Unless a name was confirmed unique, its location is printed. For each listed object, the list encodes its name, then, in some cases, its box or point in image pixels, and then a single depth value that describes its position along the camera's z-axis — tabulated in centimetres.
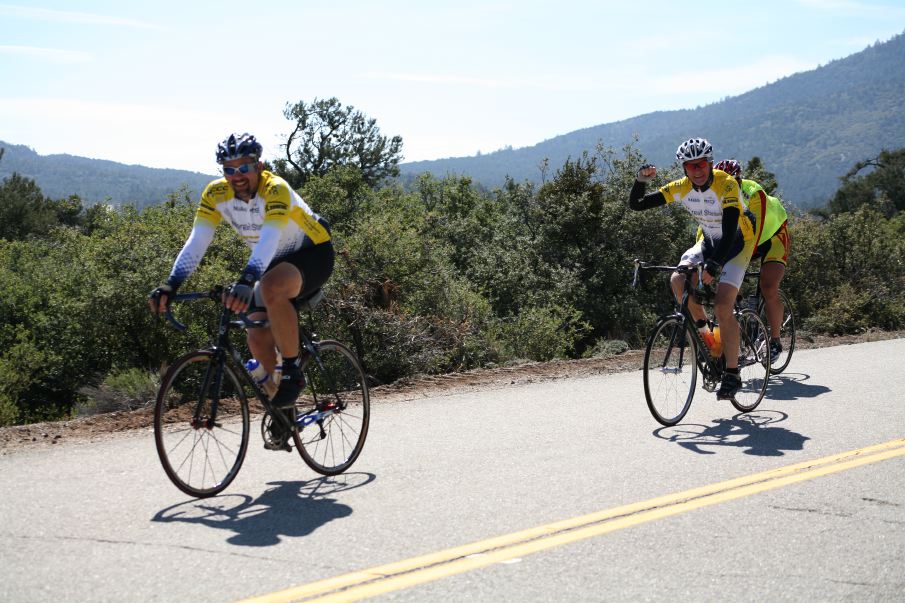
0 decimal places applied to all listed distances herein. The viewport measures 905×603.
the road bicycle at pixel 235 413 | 502
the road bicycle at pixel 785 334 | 1012
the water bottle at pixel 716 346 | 766
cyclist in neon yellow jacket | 930
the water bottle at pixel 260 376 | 530
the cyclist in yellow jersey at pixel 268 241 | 500
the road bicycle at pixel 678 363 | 723
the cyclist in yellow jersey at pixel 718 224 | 733
